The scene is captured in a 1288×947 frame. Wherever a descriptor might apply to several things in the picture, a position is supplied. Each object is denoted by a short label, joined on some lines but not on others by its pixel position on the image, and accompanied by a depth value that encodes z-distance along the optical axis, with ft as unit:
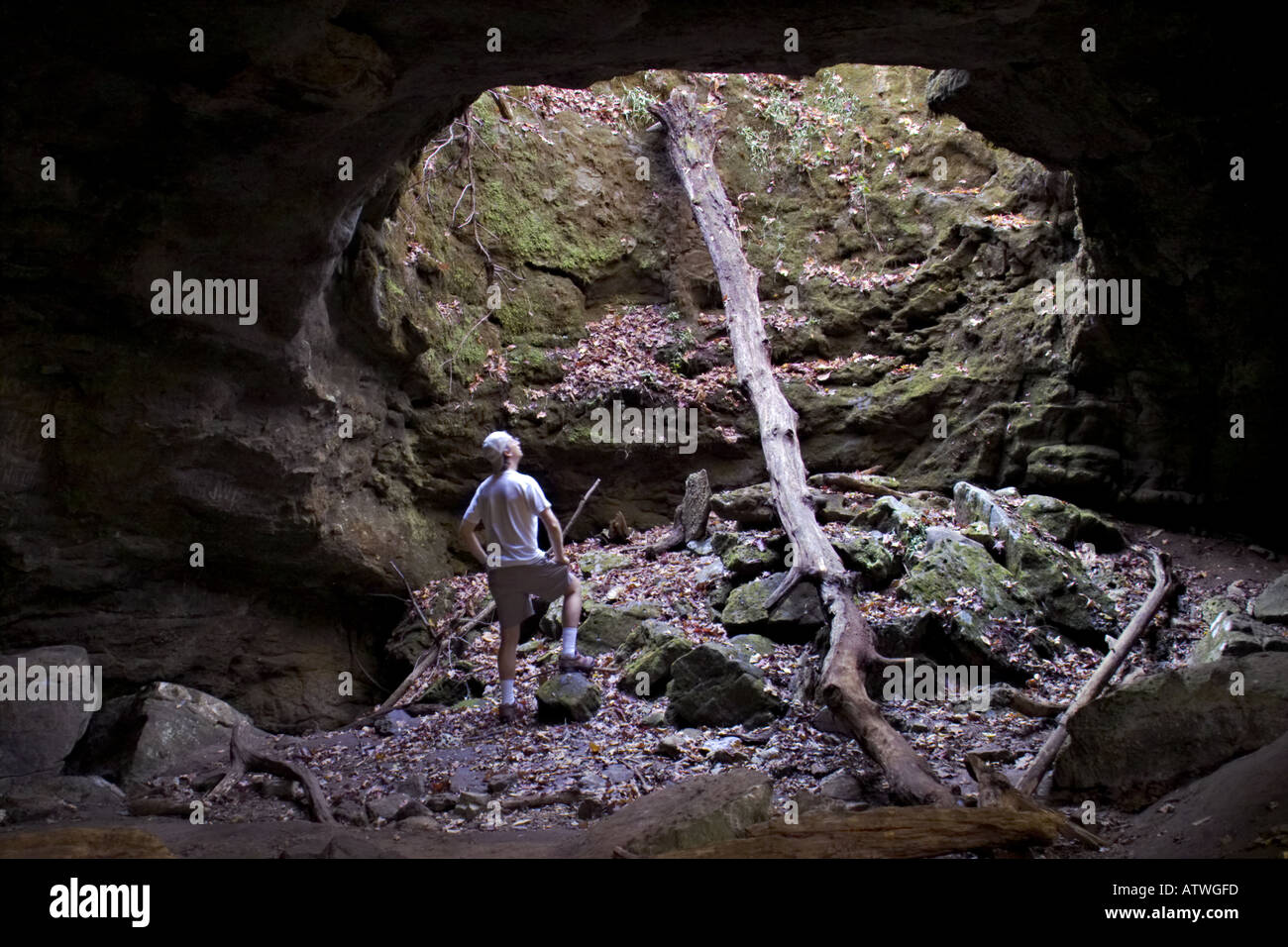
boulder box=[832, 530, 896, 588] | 25.94
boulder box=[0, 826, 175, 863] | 11.84
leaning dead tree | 16.59
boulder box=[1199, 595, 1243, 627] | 23.61
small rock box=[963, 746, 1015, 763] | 17.29
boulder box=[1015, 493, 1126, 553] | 28.84
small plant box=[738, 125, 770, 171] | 44.62
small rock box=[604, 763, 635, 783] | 17.94
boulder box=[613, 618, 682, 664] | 24.17
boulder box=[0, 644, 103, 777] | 20.95
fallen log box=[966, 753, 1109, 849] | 12.79
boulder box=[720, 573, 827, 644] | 24.64
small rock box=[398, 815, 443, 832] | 15.65
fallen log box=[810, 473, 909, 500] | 33.47
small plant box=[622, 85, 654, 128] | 44.78
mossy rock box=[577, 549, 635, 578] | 31.68
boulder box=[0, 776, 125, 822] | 17.10
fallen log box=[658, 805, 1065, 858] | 11.78
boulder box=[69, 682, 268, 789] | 20.16
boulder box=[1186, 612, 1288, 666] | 20.24
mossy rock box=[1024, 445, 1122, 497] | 31.99
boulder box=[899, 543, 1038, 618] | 23.77
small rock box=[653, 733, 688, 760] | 18.86
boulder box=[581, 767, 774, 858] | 12.09
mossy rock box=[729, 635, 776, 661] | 23.97
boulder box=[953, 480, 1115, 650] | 23.88
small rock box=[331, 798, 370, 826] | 16.60
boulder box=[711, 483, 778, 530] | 31.48
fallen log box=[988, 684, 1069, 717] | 19.63
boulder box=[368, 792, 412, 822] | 16.61
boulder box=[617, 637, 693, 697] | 22.52
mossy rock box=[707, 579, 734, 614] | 27.35
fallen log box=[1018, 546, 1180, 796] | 15.31
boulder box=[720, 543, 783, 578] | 28.07
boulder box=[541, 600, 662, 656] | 25.80
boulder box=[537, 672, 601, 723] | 21.36
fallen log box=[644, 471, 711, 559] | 32.07
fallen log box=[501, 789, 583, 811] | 16.71
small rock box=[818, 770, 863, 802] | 15.92
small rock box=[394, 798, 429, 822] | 16.58
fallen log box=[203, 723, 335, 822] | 17.00
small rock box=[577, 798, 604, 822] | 16.07
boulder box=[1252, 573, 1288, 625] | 22.56
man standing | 22.03
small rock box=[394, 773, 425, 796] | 17.95
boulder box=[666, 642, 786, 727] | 20.30
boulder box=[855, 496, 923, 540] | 27.86
